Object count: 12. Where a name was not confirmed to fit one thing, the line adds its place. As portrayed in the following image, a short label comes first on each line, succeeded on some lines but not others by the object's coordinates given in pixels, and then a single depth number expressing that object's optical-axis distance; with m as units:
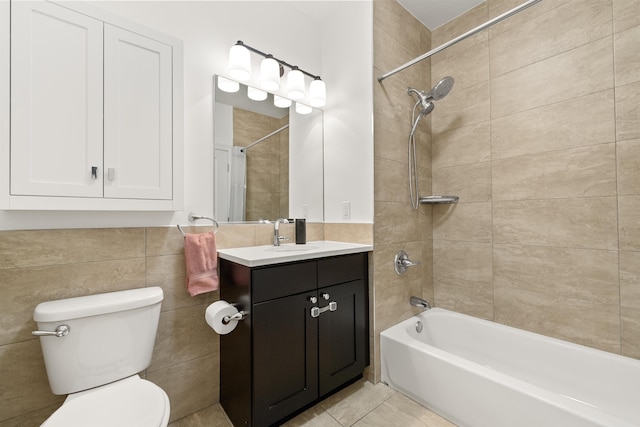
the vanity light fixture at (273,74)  1.55
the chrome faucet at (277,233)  1.73
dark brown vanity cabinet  1.24
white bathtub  1.14
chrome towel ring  1.42
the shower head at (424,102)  1.87
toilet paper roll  1.23
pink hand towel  1.37
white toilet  0.90
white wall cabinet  0.96
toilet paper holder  1.24
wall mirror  1.61
